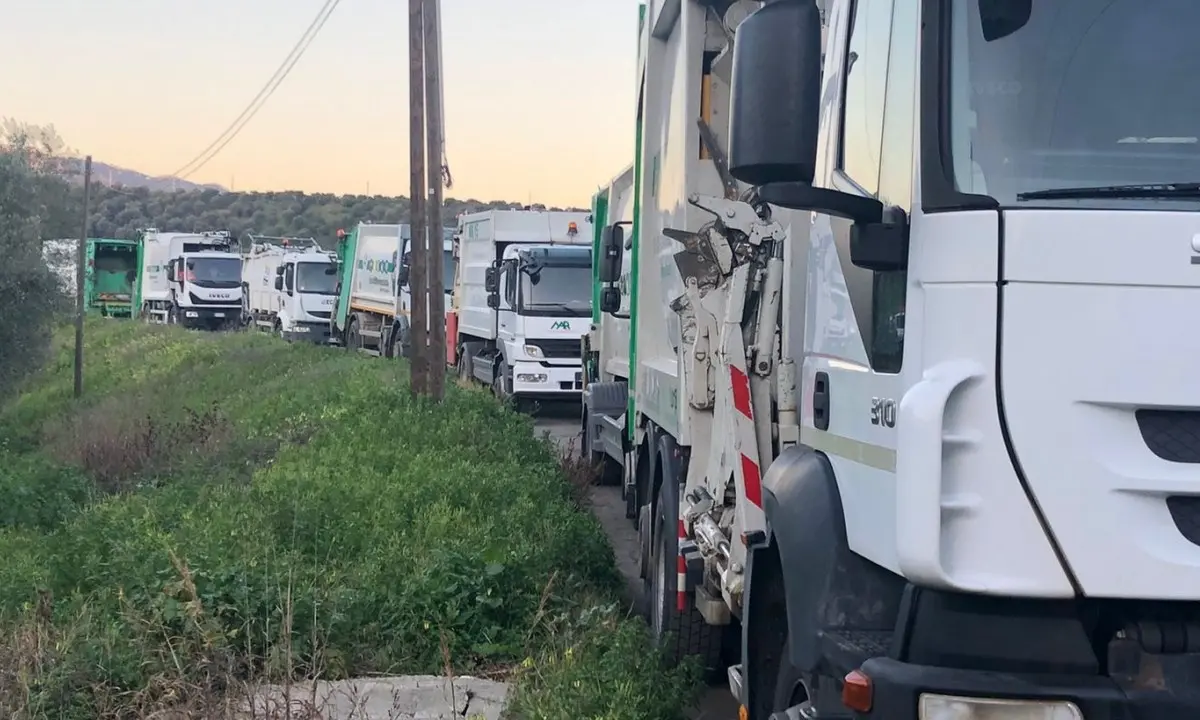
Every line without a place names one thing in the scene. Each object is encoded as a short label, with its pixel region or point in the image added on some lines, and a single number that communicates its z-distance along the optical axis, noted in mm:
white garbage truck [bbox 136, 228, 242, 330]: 45562
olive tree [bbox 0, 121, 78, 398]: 19047
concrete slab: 5766
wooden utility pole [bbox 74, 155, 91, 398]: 23312
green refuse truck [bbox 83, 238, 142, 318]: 50938
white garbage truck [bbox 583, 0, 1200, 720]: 2795
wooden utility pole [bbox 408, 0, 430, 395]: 17016
